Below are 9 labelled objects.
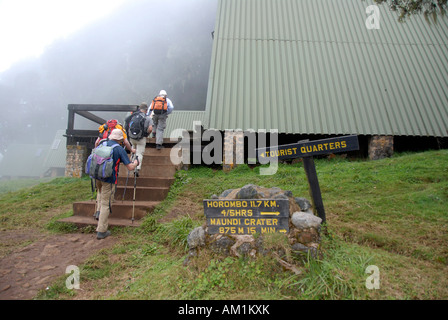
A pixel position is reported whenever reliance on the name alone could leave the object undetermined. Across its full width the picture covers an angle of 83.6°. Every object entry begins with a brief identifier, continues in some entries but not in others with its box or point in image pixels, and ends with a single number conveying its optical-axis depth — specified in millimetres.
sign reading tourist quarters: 3633
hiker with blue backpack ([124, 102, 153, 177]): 6184
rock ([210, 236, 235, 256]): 3461
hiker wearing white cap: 7176
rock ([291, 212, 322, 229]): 3350
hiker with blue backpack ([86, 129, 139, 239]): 4434
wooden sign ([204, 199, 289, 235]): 3438
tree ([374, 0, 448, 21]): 4980
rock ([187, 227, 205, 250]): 3586
